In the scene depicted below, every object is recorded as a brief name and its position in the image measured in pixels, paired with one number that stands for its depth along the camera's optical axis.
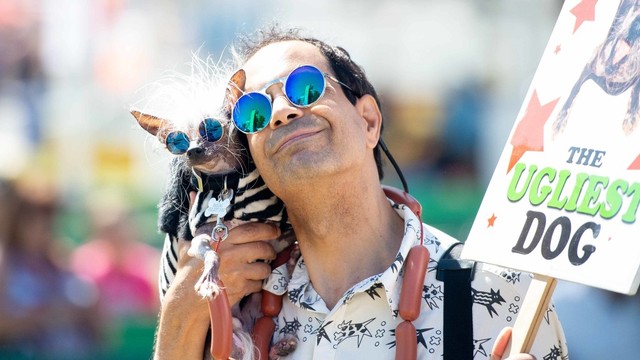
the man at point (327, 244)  5.84
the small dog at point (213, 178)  6.19
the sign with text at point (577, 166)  4.88
